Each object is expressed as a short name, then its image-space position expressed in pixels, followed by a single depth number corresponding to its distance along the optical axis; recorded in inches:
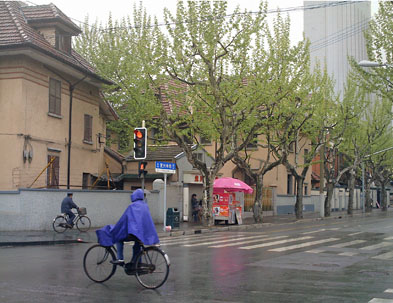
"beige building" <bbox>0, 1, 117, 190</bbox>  951.0
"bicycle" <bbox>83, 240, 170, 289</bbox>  380.2
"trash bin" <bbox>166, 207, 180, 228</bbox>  1023.0
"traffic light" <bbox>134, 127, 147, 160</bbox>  840.9
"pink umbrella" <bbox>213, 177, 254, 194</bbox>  1226.0
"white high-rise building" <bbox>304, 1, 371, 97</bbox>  6087.6
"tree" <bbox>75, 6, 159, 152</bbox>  1068.5
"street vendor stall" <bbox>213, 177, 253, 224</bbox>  1222.3
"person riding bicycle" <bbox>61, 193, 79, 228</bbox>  893.2
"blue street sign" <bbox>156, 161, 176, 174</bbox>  972.9
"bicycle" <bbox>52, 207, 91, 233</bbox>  888.2
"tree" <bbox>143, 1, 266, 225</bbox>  1028.5
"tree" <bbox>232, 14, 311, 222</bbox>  1129.4
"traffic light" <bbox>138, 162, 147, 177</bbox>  882.1
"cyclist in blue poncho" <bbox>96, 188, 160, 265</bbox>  377.1
